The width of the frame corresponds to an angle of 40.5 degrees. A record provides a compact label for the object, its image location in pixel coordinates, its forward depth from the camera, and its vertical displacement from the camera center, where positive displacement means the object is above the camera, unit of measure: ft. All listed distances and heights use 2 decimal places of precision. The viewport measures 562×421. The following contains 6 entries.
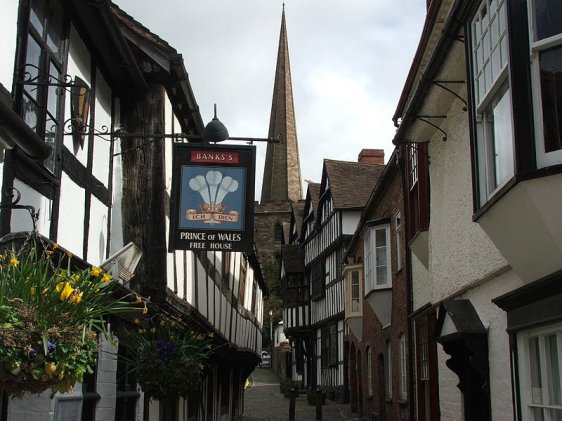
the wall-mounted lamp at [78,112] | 26.58 +9.14
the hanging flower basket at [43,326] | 13.80 +0.89
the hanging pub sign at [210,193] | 31.94 +7.51
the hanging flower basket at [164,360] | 28.94 +0.55
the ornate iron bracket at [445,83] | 28.53 +10.74
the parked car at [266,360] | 218.18 +4.21
